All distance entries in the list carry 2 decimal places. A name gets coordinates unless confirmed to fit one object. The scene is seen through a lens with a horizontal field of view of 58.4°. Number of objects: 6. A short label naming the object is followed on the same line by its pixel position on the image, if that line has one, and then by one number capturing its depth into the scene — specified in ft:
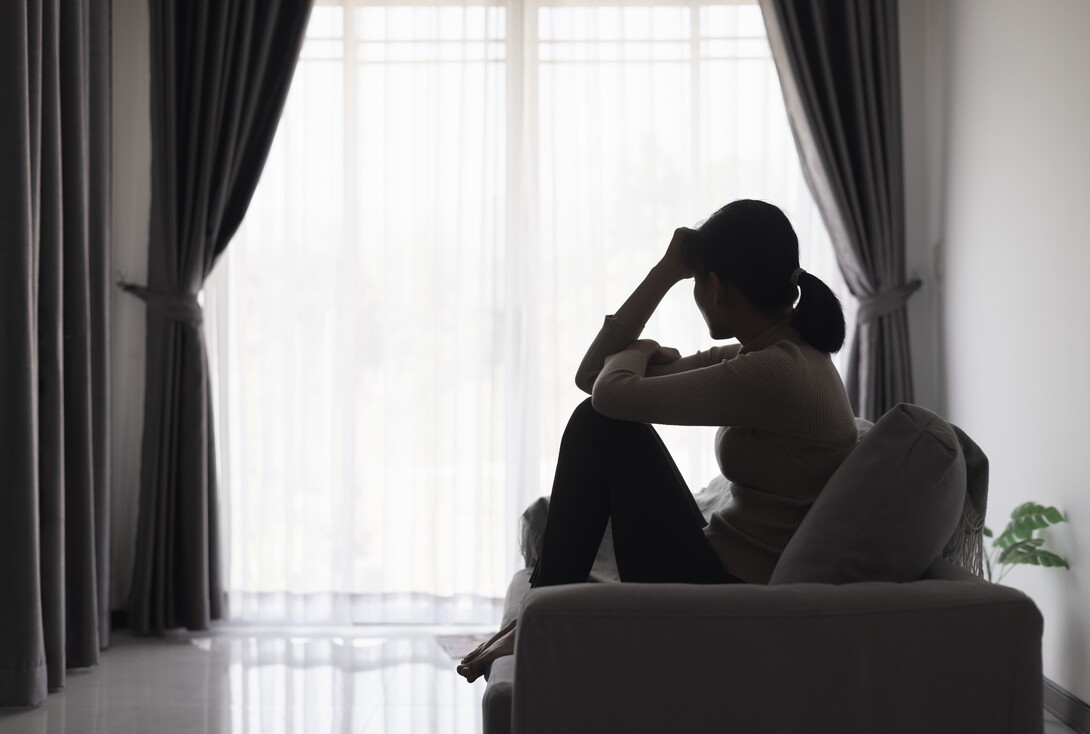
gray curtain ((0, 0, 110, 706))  8.45
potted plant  8.24
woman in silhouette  5.27
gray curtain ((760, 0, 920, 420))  11.20
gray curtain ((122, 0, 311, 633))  11.19
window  11.71
